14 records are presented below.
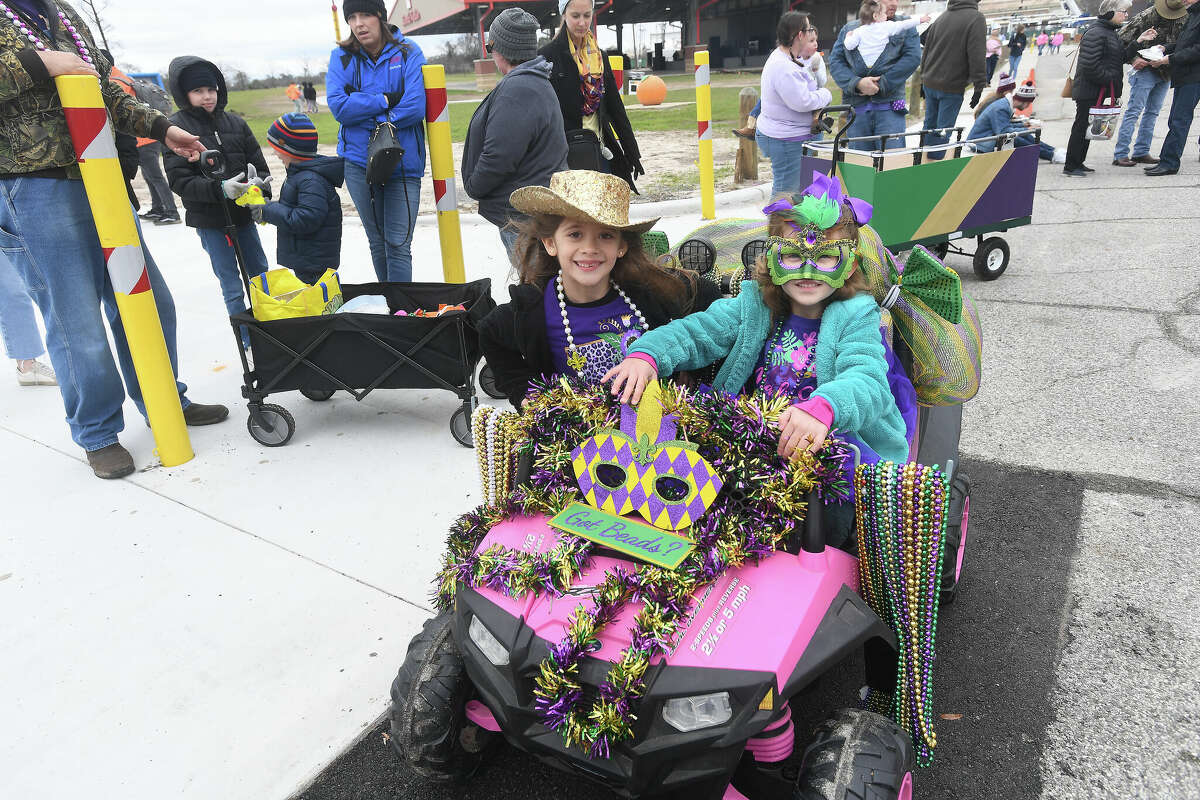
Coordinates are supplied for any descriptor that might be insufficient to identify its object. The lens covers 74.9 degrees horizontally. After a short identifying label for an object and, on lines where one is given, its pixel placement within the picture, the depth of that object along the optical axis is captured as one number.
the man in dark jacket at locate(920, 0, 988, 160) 7.76
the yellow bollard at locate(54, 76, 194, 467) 3.40
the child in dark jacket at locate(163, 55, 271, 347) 4.55
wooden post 10.32
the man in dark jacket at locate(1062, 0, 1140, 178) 9.15
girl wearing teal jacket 2.04
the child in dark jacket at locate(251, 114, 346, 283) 4.33
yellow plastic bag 3.91
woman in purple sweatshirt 6.29
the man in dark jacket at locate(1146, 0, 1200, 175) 8.80
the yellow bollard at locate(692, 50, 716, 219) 7.88
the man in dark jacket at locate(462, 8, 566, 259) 4.05
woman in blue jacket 4.68
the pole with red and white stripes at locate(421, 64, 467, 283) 4.66
